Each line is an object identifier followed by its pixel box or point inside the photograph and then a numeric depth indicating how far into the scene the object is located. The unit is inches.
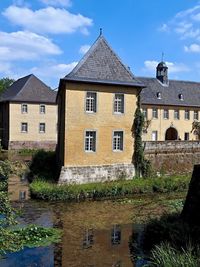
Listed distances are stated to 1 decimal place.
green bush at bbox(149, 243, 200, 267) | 318.3
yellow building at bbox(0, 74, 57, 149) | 1679.4
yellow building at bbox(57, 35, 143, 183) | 829.2
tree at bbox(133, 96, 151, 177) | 903.1
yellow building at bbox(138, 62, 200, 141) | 1702.8
